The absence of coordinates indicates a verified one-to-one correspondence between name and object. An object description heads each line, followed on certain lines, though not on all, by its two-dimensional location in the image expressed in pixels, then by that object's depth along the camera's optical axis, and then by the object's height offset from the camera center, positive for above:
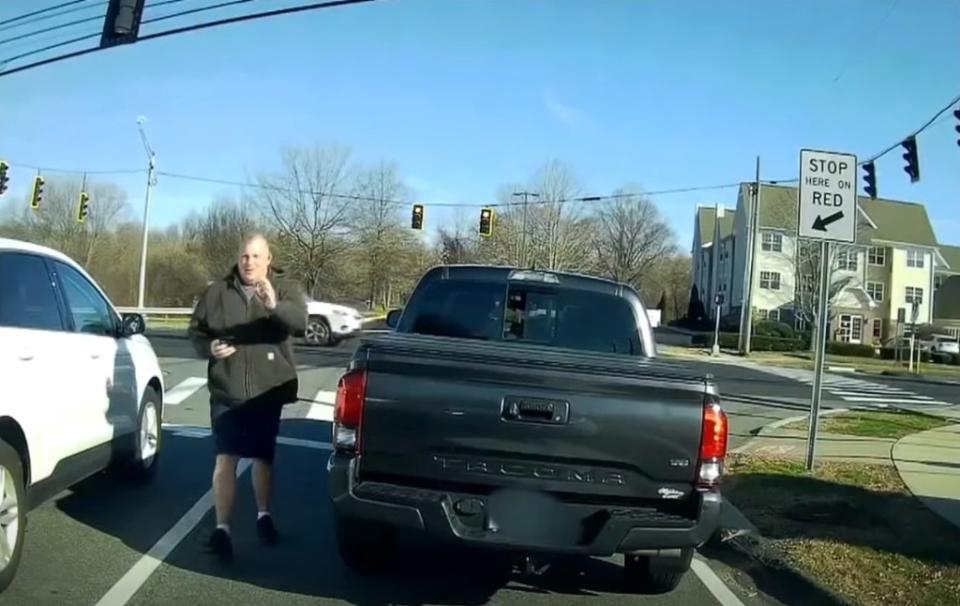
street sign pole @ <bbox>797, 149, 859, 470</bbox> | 10.38 +1.33
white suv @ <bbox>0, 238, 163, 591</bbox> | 5.47 -0.69
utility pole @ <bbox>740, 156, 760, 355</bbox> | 44.84 +1.93
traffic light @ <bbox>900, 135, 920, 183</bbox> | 22.50 +3.99
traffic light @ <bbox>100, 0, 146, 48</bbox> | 13.16 +3.42
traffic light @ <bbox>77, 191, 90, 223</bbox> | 38.84 +2.82
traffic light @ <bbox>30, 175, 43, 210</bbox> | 35.22 +2.94
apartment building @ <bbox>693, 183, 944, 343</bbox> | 68.19 +4.40
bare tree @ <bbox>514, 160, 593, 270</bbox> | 64.94 +5.20
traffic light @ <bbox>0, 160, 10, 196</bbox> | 31.34 +3.03
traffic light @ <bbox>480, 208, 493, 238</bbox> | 39.34 +3.36
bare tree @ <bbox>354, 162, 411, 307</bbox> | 63.06 +4.08
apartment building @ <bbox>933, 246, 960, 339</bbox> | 78.88 +3.23
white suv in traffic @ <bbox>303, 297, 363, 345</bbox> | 29.00 -0.75
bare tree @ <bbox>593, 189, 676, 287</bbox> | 91.88 +7.45
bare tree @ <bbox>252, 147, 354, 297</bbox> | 59.78 +3.75
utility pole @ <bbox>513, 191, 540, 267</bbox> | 64.38 +4.01
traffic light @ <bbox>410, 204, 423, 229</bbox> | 39.44 +3.35
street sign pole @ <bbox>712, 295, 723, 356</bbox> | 46.72 -0.45
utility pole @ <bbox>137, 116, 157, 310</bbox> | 42.66 +1.73
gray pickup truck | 4.95 -0.69
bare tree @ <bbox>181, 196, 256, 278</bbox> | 58.41 +3.27
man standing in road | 6.41 -0.42
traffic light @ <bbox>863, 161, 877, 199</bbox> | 26.94 +4.12
